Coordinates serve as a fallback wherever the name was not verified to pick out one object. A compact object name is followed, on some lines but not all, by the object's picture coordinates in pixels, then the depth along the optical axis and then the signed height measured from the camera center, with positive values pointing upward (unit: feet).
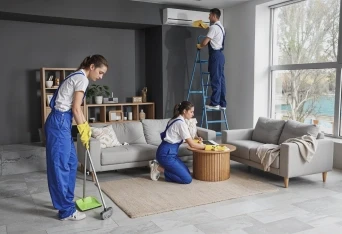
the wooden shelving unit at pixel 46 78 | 19.76 +0.74
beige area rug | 12.75 -4.15
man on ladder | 20.59 +1.95
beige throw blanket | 15.07 -2.65
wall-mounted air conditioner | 21.95 +4.68
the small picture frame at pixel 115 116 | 22.53 -1.65
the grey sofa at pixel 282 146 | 14.98 -2.69
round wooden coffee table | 15.79 -3.38
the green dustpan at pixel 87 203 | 12.41 -4.04
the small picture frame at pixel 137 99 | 23.48 -0.59
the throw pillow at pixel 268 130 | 17.95 -2.12
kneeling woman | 15.49 -2.55
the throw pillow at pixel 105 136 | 17.08 -2.26
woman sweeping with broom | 11.28 -1.31
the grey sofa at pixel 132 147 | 16.16 -2.80
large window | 18.75 +1.51
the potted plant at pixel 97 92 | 21.81 -0.11
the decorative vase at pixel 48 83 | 20.07 +0.42
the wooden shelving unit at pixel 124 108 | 22.35 -1.21
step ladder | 22.50 +0.37
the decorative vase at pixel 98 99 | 21.98 -0.55
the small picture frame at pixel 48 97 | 20.34 -0.38
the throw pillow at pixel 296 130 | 16.15 -1.90
